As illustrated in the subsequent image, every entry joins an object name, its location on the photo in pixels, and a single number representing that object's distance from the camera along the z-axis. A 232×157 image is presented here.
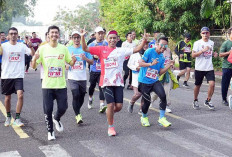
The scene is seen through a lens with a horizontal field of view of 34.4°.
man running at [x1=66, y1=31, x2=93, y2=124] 7.61
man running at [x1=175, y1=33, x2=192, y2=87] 13.54
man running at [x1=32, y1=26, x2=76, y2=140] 6.18
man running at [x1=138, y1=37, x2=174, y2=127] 7.02
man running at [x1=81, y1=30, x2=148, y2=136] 6.56
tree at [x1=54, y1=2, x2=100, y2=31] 54.84
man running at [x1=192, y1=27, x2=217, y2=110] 8.94
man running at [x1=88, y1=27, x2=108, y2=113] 8.41
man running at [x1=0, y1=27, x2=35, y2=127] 7.23
